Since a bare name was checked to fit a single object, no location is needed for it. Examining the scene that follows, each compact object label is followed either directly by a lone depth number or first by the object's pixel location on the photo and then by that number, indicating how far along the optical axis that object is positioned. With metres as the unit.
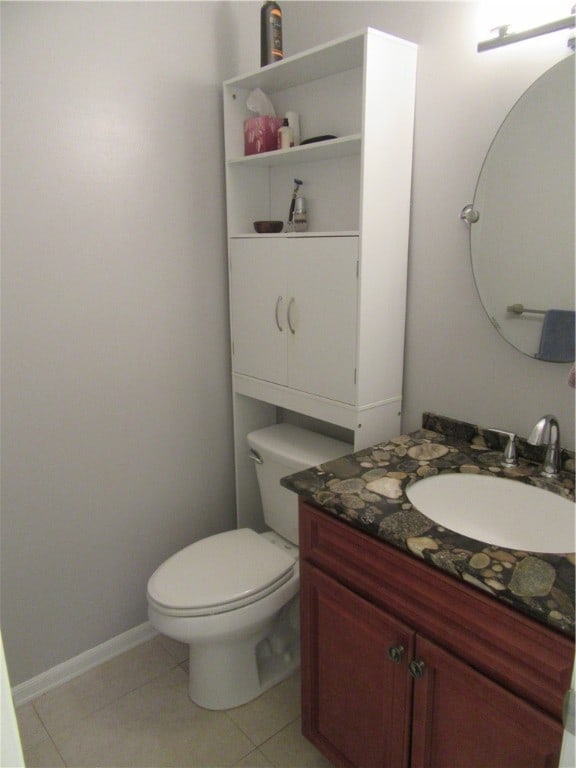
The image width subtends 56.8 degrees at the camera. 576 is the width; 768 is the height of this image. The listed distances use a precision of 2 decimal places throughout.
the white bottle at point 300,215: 1.80
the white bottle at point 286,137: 1.75
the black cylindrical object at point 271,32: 1.68
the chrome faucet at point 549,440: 1.24
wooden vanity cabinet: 0.92
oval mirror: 1.24
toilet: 1.55
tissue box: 1.80
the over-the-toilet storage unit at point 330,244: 1.47
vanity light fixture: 1.16
